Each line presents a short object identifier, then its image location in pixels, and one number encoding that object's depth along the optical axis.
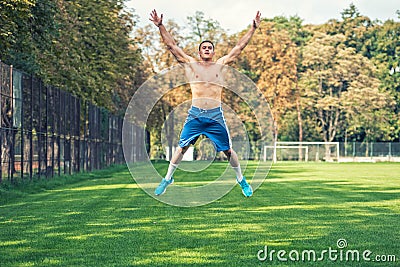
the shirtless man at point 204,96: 11.77
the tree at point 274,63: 83.88
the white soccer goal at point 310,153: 83.56
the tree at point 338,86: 85.31
